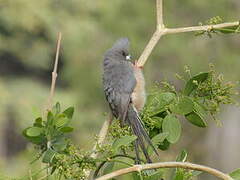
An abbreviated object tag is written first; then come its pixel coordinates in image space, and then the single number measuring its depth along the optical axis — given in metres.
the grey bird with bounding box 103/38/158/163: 6.77
